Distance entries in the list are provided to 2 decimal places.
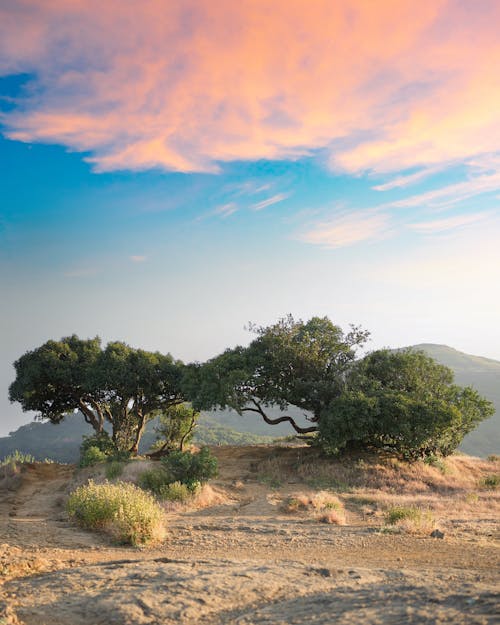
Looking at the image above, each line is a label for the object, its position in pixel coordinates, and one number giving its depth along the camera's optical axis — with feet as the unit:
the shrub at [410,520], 41.37
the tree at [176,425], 104.99
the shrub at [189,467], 63.98
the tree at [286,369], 90.58
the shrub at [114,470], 69.87
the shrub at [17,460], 95.99
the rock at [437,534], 39.34
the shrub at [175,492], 56.85
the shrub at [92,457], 82.17
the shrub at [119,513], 37.29
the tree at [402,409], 79.30
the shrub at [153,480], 61.01
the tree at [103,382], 97.50
